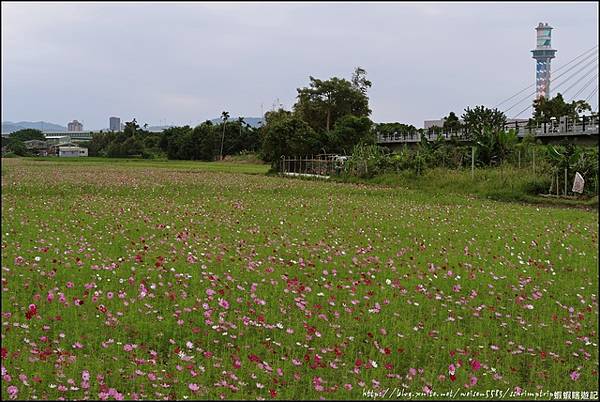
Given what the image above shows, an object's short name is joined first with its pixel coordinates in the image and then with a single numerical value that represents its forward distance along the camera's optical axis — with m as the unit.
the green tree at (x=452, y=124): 60.20
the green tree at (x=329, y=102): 53.75
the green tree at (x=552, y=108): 53.67
